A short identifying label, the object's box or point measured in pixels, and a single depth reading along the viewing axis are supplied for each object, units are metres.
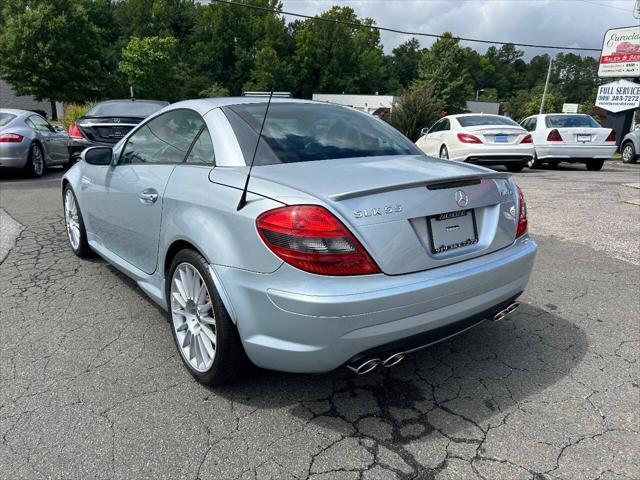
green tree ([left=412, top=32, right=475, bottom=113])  66.06
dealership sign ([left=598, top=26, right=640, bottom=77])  20.27
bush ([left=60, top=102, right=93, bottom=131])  20.57
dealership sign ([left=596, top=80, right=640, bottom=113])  20.14
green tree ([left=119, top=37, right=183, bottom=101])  47.09
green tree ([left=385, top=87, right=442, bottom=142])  19.45
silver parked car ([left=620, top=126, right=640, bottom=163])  16.14
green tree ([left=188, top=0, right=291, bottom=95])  82.38
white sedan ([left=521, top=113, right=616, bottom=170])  12.50
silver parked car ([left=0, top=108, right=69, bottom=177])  9.43
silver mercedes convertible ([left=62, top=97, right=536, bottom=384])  2.12
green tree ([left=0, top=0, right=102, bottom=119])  38.78
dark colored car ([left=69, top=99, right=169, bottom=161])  9.63
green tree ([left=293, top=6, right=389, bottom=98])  81.19
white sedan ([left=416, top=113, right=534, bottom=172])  11.09
